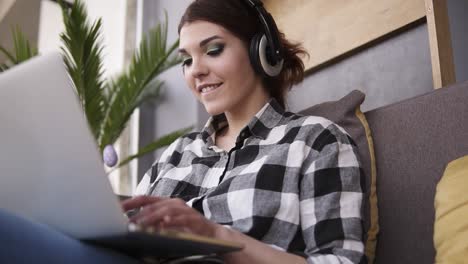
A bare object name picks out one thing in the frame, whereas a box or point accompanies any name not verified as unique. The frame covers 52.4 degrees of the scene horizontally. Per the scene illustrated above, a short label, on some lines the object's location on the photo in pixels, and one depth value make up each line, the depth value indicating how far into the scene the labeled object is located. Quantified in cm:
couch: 89
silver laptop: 46
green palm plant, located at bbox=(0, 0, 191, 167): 219
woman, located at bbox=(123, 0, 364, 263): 75
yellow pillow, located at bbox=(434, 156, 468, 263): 70
